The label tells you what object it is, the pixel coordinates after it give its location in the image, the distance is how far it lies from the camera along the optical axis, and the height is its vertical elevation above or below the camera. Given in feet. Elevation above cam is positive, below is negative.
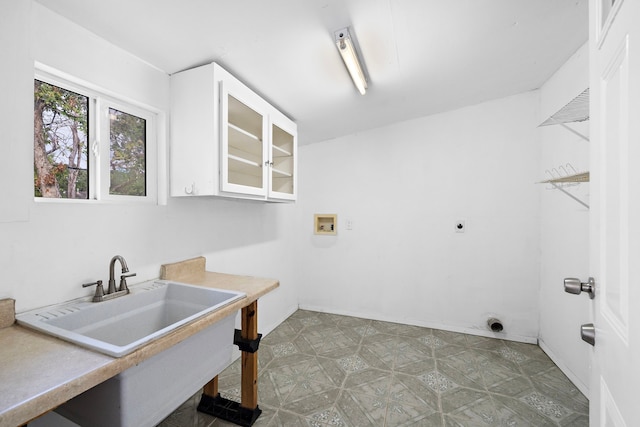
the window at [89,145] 3.84 +1.10
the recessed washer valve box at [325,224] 10.54 -0.49
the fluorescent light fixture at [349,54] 4.60 +2.90
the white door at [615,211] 1.58 +0.01
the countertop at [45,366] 1.95 -1.38
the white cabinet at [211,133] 4.89 +1.55
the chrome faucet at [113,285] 3.94 -1.14
